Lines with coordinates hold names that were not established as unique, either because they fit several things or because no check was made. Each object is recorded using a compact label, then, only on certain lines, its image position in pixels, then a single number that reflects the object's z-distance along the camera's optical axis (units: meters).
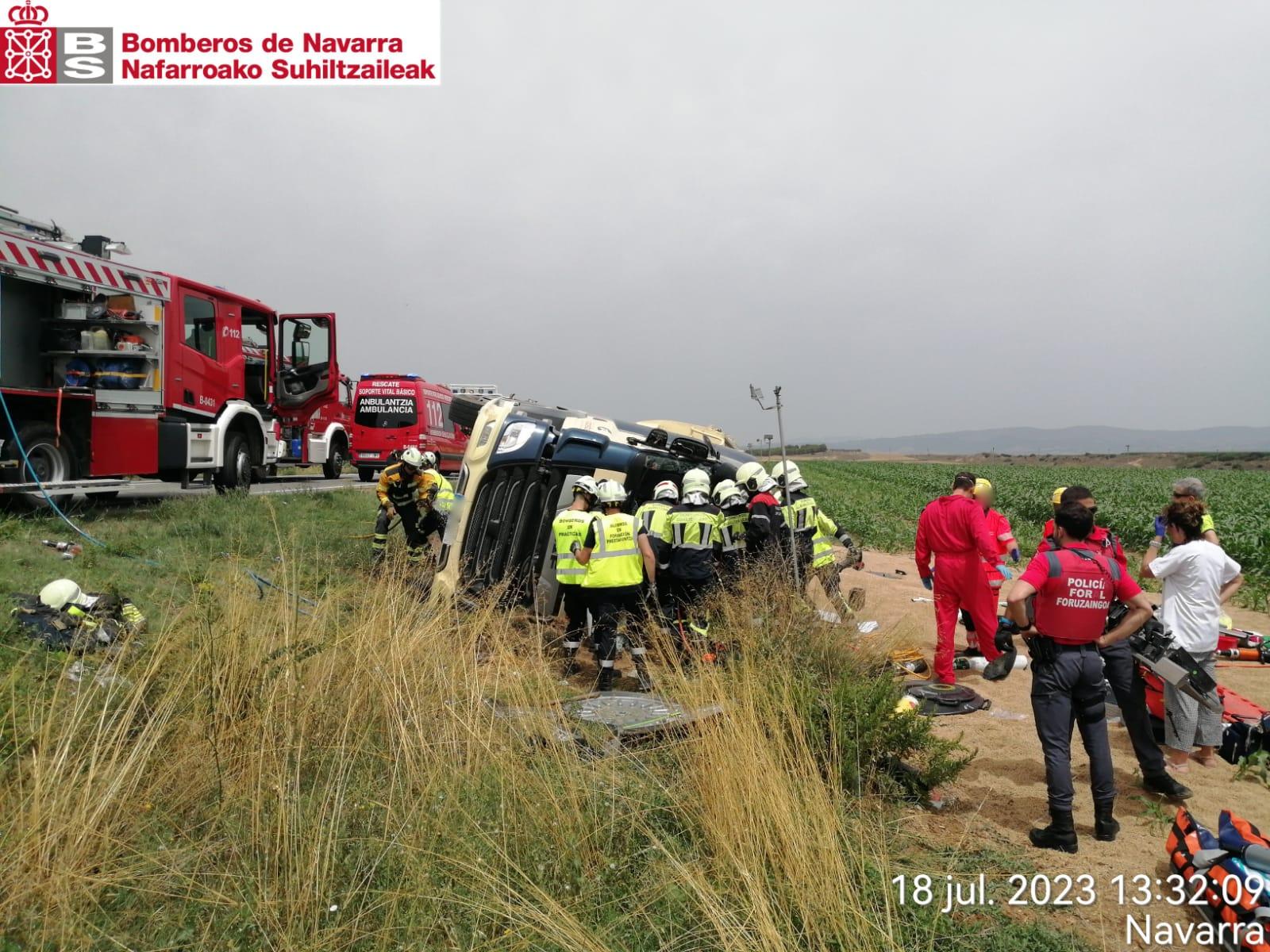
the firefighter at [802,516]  7.40
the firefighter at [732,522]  7.45
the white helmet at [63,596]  5.34
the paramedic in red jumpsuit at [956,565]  6.56
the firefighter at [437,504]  9.03
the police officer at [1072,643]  3.97
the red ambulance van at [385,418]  18.81
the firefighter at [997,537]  7.33
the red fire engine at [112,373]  8.98
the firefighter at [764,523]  7.21
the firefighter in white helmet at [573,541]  6.50
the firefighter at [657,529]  6.98
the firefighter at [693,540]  6.87
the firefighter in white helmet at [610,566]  6.43
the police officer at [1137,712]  4.44
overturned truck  7.32
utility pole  6.55
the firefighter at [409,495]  9.23
